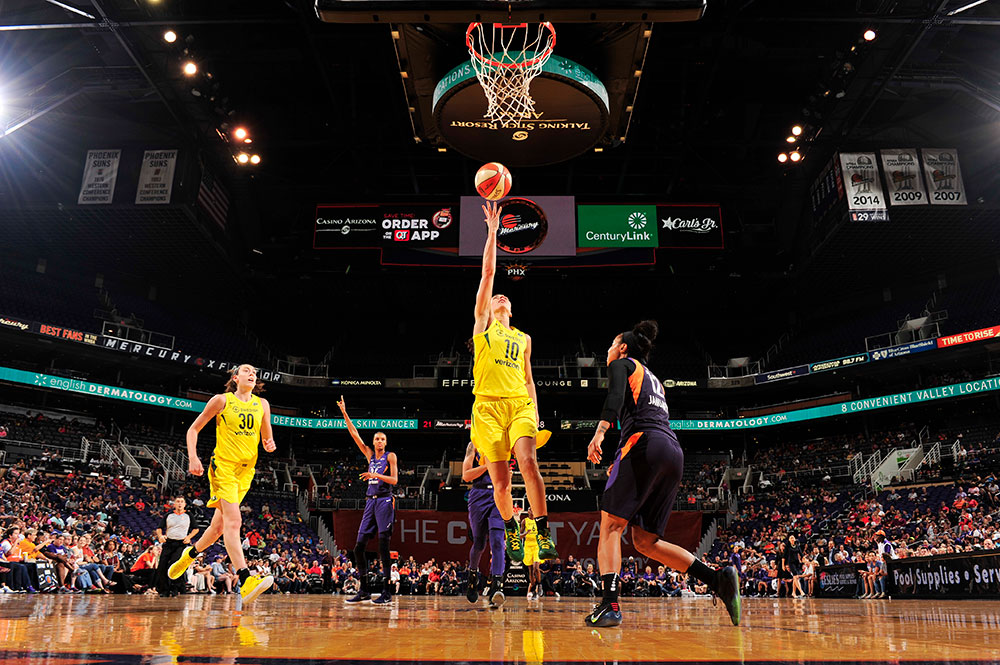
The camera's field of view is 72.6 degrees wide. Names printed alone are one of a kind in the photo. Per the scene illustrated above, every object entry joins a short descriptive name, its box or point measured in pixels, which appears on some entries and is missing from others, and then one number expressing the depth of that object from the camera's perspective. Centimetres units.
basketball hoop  1168
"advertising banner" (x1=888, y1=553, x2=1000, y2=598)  1156
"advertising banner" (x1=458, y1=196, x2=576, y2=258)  2342
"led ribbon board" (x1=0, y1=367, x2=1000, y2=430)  2588
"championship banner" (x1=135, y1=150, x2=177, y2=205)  2236
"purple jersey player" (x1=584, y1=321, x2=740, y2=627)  441
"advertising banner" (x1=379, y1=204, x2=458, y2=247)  2398
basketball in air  624
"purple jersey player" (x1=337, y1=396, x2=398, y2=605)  848
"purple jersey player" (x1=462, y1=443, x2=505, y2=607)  807
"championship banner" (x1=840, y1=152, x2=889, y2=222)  2175
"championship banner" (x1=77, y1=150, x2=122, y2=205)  2252
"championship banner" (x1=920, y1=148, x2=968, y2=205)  2166
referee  959
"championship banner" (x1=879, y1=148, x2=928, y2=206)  2183
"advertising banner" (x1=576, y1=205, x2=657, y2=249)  2352
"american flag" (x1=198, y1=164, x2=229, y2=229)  2398
